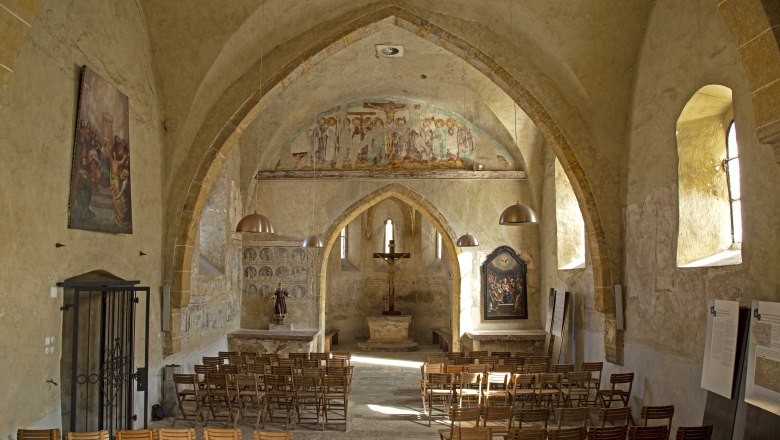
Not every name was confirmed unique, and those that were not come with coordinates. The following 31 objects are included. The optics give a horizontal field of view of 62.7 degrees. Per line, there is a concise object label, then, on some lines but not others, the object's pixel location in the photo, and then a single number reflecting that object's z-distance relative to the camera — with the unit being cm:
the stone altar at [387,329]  2031
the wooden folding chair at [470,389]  941
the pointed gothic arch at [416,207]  1688
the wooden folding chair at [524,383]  918
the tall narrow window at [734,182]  848
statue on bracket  1625
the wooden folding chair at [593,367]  1028
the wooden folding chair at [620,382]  948
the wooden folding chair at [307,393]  933
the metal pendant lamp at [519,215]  1049
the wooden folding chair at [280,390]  929
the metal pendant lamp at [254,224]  1076
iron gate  789
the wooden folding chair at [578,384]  945
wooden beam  1672
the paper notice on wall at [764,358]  610
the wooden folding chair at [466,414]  739
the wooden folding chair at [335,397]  932
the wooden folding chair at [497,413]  743
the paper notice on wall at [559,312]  1370
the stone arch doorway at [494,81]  1075
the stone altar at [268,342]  1524
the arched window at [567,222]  1489
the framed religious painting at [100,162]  785
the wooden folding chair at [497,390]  937
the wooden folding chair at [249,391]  927
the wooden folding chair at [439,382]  968
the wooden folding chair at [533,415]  741
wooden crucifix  2062
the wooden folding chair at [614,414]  727
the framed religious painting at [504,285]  1656
